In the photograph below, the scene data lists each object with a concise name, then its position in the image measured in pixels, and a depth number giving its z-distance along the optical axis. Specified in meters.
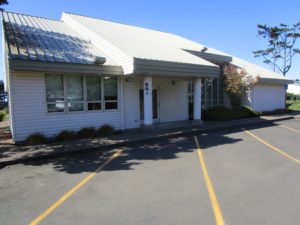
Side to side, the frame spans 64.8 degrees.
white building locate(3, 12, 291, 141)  10.16
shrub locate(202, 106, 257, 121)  17.36
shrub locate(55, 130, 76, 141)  10.80
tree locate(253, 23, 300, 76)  42.59
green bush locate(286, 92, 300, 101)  42.31
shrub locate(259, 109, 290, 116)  20.77
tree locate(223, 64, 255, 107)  18.89
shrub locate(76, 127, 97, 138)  11.32
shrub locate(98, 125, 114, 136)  11.98
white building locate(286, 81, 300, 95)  45.53
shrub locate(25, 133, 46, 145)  10.04
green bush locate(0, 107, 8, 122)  22.21
